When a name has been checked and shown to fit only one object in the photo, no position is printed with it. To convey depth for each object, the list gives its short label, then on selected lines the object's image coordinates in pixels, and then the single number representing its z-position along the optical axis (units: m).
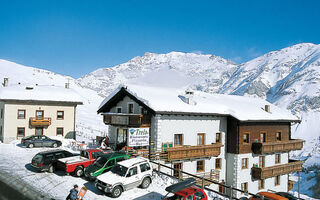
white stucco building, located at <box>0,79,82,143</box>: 34.25
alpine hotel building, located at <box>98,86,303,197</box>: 24.41
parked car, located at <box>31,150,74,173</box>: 19.42
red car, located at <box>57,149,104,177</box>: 18.97
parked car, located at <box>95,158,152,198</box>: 15.47
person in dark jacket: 13.49
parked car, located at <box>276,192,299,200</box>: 19.70
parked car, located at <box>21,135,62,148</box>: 30.55
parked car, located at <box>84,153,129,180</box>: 17.67
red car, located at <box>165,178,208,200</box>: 13.60
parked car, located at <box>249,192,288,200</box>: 17.92
